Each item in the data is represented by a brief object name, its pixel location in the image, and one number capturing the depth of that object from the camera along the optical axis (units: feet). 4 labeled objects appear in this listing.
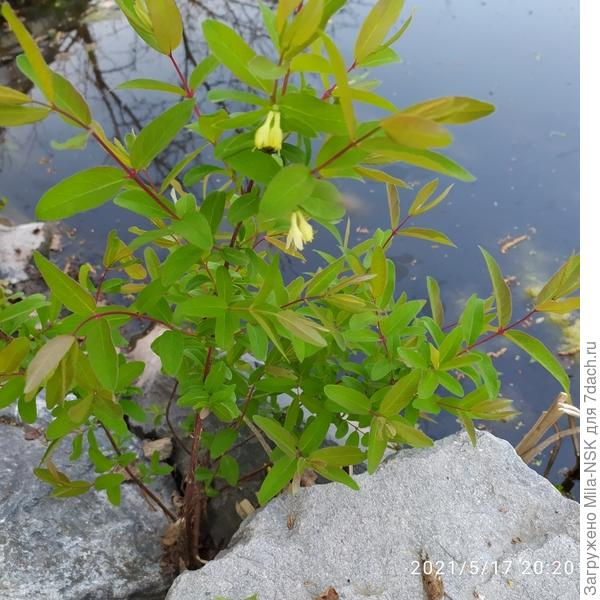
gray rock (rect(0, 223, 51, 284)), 3.13
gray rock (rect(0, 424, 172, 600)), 1.51
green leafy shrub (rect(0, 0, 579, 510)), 0.83
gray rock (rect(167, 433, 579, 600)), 1.40
